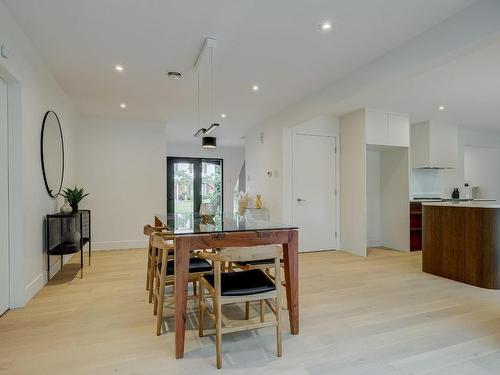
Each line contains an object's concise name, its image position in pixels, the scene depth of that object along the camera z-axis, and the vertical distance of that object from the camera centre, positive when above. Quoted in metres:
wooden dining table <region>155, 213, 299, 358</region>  2.01 -0.40
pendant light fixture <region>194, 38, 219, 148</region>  2.79 +1.35
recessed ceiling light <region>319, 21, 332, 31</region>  2.51 +1.37
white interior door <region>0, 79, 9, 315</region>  2.61 -0.15
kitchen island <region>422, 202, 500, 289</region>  3.34 -0.69
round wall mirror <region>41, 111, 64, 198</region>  3.46 +0.45
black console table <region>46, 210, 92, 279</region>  3.49 -0.57
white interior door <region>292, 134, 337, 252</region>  5.32 -0.08
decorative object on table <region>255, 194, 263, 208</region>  5.98 -0.28
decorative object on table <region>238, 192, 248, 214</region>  6.28 -0.31
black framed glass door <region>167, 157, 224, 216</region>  8.45 +0.17
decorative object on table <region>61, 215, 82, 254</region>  3.63 -0.57
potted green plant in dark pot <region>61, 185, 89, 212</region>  3.97 -0.11
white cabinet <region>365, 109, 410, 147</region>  4.98 +0.99
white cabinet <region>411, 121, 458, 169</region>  5.76 +0.79
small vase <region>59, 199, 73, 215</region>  3.77 -0.25
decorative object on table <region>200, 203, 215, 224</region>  2.93 -0.23
